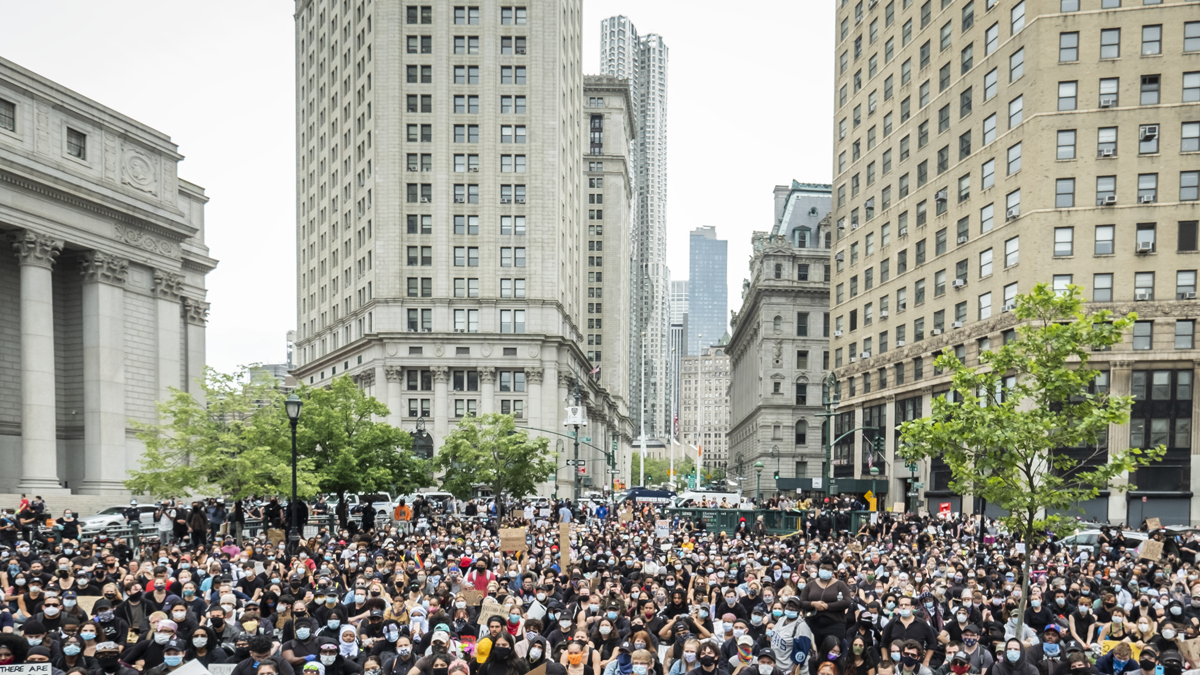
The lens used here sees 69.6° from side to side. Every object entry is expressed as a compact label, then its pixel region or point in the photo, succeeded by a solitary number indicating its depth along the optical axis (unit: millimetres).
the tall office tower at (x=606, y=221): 151875
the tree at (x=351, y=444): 42625
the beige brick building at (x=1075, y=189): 47625
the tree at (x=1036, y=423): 18094
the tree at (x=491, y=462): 54281
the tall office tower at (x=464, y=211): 86750
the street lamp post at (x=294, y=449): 24327
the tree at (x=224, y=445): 37156
